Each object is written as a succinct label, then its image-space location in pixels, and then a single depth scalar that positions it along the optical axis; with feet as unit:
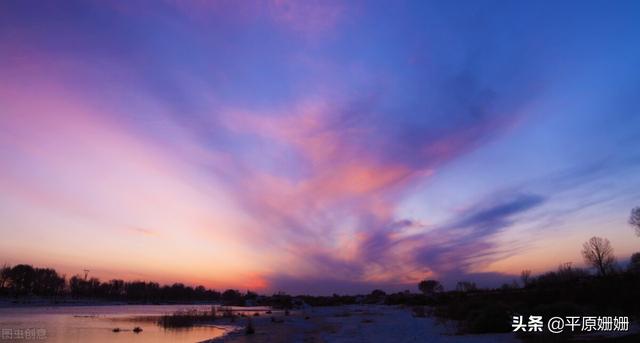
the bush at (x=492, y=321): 94.27
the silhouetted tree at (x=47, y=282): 544.62
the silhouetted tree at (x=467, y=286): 445.37
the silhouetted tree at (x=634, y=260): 279.08
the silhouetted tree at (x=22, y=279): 508.94
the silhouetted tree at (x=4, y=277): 498.69
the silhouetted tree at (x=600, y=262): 325.42
